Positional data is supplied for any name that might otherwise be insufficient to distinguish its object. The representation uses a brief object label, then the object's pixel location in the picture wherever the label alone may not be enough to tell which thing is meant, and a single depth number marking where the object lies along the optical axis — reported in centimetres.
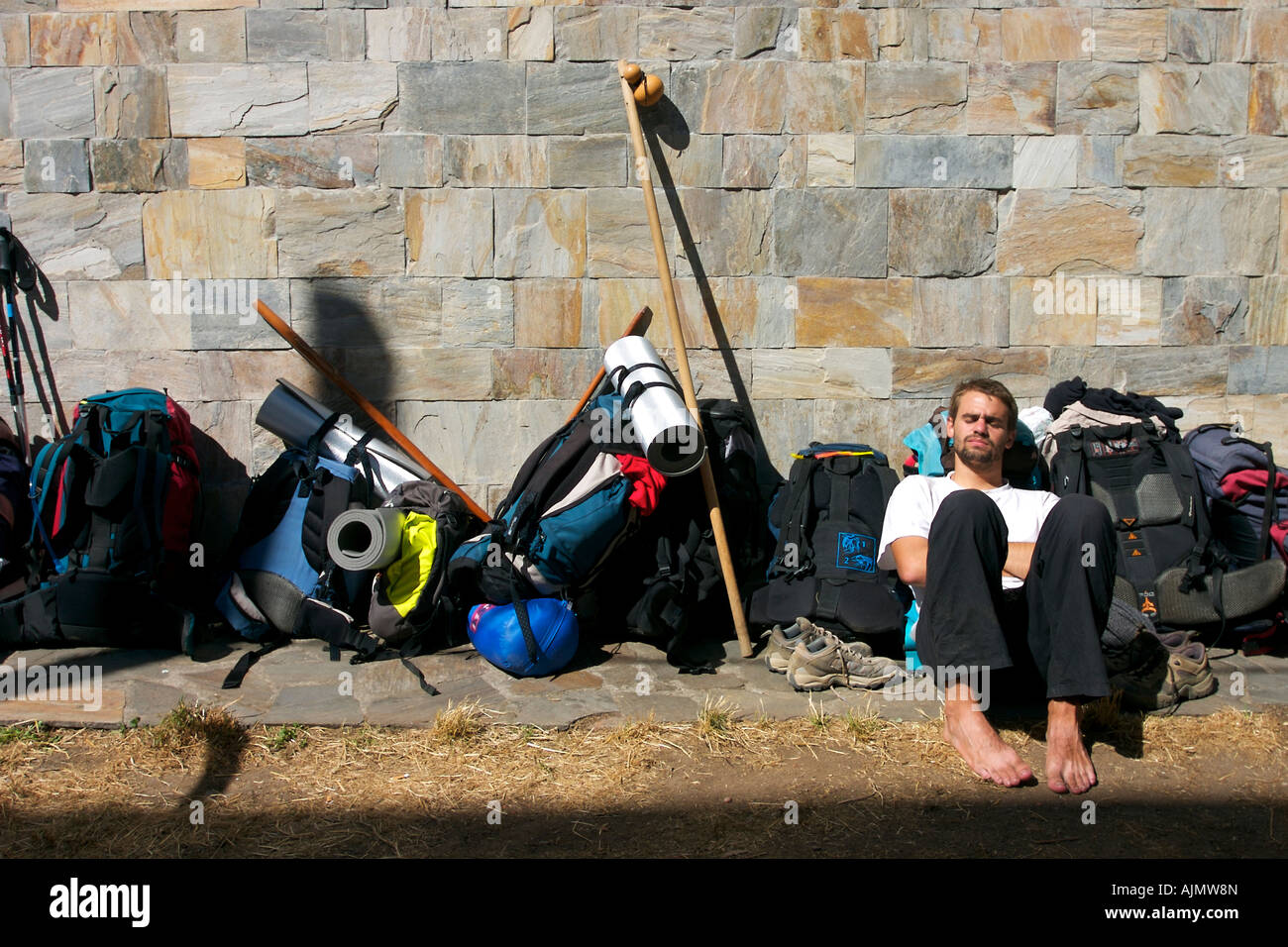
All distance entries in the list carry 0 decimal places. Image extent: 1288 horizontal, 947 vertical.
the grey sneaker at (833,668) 369
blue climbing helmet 378
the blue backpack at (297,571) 415
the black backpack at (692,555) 400
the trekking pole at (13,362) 468
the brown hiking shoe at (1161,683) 343
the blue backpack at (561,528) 389
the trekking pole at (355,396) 452
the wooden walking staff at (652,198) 411
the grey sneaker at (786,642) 388
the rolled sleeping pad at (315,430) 448
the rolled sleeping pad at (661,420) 383
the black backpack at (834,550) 395
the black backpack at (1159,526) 395
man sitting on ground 292
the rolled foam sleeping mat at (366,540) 393
